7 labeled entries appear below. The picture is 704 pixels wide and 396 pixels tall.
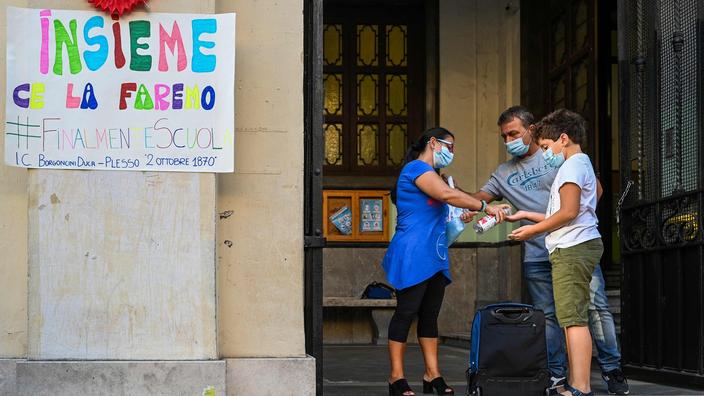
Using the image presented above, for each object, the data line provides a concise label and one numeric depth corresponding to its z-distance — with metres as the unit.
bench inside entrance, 11.60
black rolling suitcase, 6.56
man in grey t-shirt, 7.16
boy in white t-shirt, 6.38
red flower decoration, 6.20
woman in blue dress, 7.00
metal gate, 7.27
